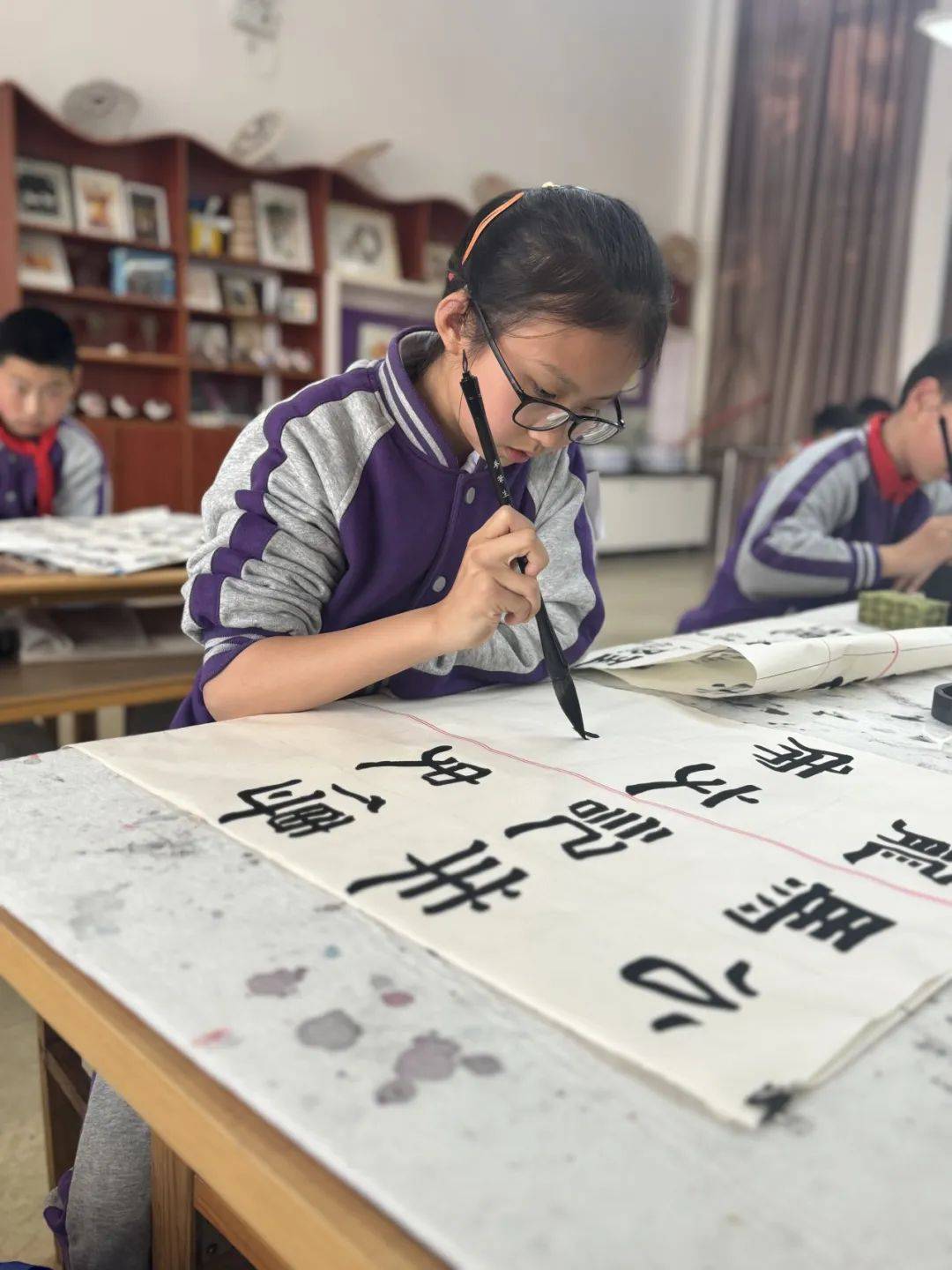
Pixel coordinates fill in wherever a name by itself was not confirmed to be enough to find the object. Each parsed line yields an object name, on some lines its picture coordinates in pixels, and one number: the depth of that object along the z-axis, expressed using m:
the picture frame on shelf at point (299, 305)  4.94
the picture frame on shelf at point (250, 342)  4.82
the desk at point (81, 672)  1.55
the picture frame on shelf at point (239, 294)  4.77
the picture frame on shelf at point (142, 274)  4.39
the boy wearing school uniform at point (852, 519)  1.64
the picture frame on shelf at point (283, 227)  4.77
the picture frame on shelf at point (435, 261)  5.46
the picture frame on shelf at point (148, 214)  4.42
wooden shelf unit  4.26
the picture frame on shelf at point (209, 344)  4.69
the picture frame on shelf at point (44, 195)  4.13
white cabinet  6.18
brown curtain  5.58
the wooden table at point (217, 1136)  0.31
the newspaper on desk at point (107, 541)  1.70
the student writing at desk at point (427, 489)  0.80
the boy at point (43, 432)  2.24
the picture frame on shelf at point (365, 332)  5.29
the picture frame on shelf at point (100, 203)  4.27
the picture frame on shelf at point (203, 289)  4.60
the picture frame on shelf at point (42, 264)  4.14
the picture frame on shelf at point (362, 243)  5.11
